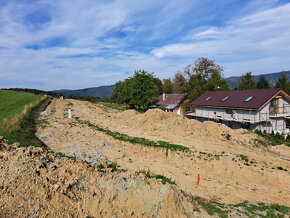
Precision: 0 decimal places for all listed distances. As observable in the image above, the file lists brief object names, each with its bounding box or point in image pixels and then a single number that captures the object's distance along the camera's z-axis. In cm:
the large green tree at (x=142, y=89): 4525
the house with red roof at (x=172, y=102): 4828
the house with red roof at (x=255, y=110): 2740
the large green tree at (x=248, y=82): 5325
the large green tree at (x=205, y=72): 5561
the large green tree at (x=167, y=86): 8489
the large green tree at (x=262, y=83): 5688
